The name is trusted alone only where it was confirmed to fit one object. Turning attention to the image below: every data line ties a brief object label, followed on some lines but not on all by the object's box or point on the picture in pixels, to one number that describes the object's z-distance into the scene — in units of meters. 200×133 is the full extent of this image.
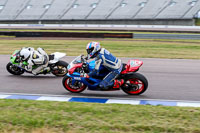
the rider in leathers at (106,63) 16.22
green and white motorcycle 22.17
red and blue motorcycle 17.00
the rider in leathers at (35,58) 21.91
